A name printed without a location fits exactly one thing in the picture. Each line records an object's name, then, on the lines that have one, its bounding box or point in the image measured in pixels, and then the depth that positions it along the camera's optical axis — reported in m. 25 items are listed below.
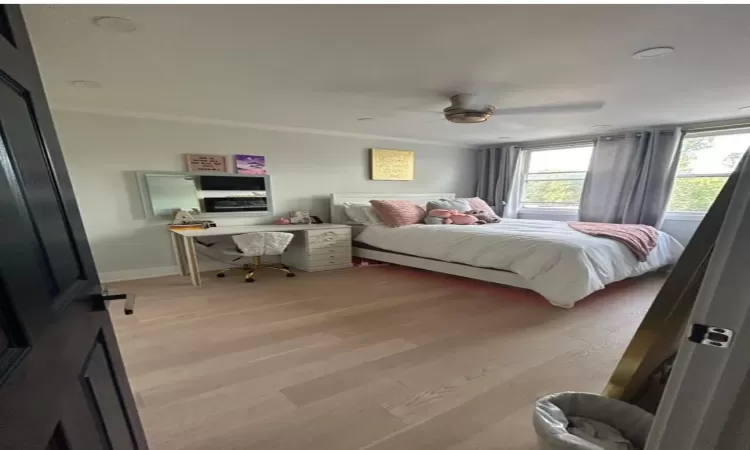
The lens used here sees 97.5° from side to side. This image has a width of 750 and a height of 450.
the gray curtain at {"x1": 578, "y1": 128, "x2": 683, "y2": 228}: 4.29
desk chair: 3.56
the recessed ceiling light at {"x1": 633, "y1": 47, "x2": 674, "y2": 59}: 1.97
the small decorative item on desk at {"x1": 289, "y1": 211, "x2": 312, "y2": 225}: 4.57
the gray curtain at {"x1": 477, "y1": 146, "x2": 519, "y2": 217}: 6.01
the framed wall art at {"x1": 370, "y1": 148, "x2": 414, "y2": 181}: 5.27
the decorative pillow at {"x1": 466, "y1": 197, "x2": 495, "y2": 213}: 5.09
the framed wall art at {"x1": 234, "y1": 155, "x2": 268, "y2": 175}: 4.19
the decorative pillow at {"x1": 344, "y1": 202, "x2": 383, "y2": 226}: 4.68
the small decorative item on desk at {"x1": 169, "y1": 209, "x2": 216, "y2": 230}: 3.79
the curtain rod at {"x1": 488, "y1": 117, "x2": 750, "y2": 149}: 3.91
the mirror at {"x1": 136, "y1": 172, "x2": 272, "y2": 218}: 3.77
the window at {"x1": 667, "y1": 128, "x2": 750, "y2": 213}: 4.08
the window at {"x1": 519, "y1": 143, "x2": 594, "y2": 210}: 5.34
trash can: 1.04
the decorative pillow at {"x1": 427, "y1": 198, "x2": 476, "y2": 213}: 4.73
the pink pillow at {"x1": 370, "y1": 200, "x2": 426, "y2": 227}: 4.40
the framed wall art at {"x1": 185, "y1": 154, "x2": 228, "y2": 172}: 3.93
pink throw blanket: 3.18
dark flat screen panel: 4.03
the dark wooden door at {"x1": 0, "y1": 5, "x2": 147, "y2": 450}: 0.46
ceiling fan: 2.94
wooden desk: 3.66
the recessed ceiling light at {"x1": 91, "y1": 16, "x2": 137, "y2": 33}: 1.60
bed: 2.71
